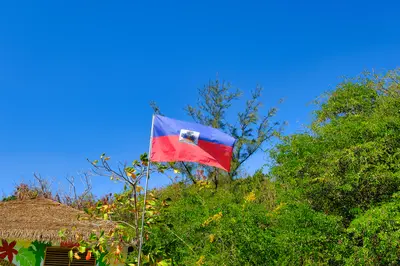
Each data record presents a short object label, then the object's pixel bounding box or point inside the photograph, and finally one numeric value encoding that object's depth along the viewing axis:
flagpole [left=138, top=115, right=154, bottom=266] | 8.19
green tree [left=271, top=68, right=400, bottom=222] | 9.68
